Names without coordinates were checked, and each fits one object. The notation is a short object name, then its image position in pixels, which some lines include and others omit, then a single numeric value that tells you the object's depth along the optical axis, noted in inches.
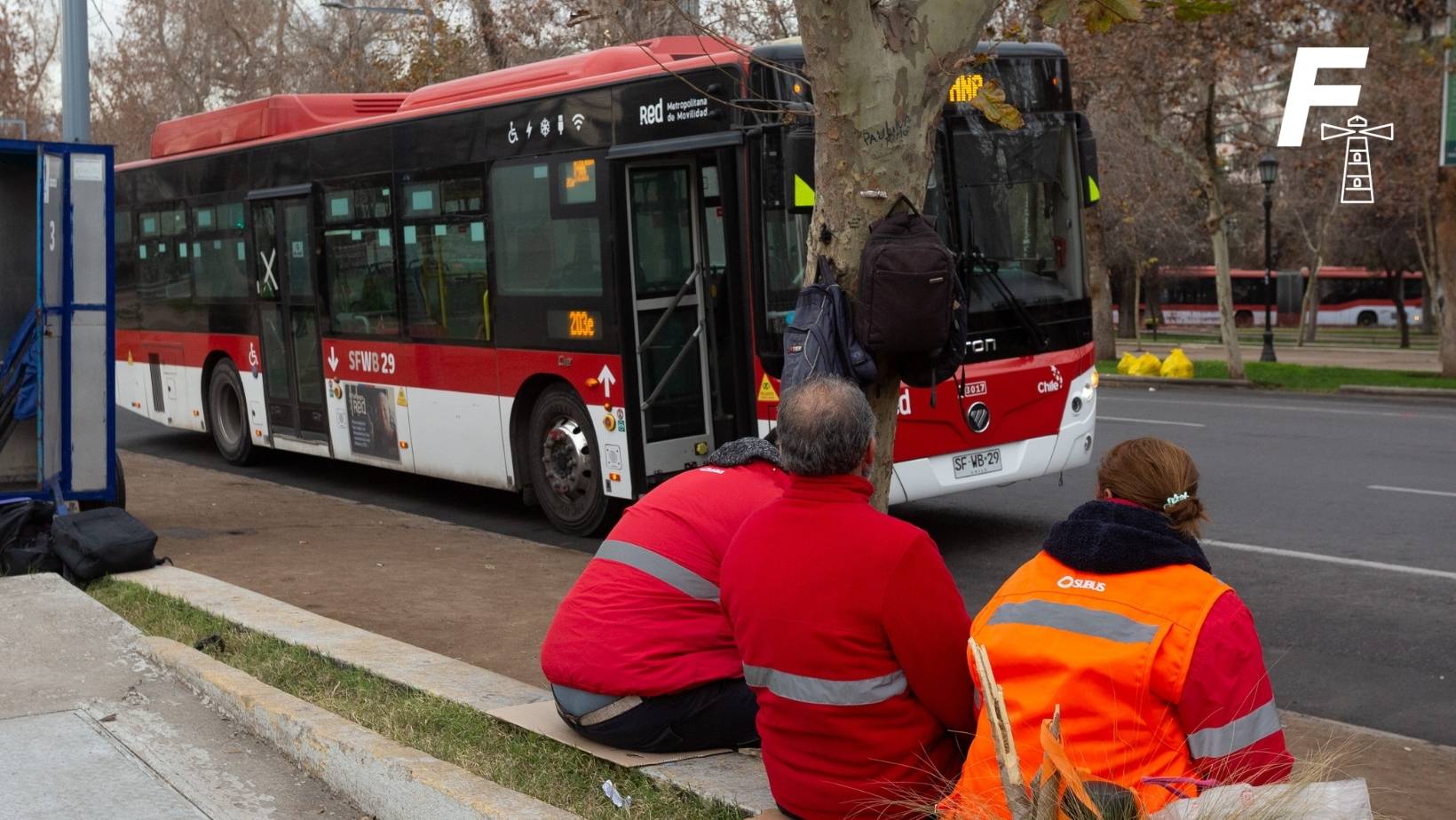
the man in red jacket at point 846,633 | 150.6
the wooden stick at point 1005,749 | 121.6
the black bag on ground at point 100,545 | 341.1
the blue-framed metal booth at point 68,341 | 372.2
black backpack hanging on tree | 189.5
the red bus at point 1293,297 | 2674.7
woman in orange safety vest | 127.7
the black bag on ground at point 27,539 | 346.6
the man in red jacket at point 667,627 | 186.9
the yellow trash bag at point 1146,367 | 1177.4
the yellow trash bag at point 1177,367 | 1138.2
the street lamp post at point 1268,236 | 1194.6
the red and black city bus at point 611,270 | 385.4
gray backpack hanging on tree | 197.3
